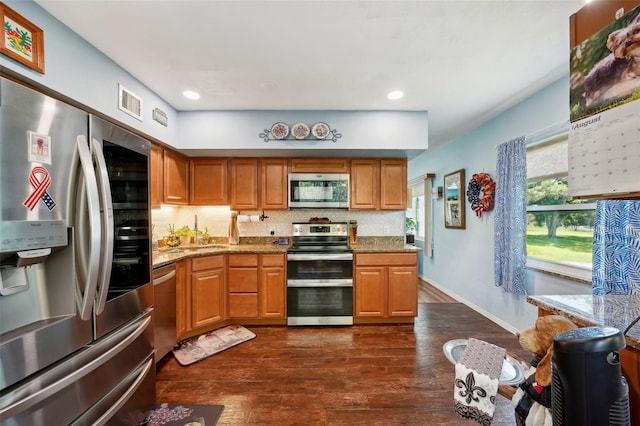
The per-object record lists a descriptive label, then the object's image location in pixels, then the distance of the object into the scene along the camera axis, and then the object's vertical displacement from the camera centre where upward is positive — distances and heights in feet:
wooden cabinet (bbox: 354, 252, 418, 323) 10.51 -2.85
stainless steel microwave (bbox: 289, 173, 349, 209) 11.26 +1.02
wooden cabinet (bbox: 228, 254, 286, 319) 10.39 -2.87
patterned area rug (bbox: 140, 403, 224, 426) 5.75 -4.54
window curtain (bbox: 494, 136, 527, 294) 9.56 -0.15
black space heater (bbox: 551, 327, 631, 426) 1.86 -1.19
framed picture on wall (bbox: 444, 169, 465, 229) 13.83 +0.77
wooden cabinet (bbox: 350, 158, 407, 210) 11.53 +1.38
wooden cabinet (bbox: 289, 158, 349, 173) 11.42 +2.17
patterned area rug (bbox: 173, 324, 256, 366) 8.24 -4.41
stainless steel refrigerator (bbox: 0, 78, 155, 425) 3.18 -0.72
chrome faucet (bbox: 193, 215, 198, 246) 11.62 -0.88
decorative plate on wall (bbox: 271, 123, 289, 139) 10.36 +3.32
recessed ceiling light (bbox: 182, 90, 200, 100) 8.93 +4.23
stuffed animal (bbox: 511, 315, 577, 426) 2.42 -1.58
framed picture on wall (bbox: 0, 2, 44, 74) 4.65 +3.34
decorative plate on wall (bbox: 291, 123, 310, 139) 10.36 +3.33
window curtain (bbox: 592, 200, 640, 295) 5.76 -0.83
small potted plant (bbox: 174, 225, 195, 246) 10.93 -0.77
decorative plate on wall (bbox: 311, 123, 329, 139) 10.32 +3.30
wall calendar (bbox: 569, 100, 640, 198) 2.72 +0.67
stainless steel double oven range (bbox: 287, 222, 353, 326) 10.41 -2.91
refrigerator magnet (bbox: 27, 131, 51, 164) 3.43 +0.93
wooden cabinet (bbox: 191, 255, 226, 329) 9.38 -2.79
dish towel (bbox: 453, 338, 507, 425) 2.52 -1.67
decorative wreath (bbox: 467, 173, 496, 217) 11.34 +0.98
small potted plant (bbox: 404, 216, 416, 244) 20.36 -0.95
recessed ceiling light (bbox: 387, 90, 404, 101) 8.87 +4.14
